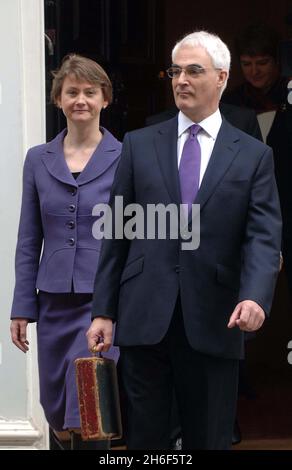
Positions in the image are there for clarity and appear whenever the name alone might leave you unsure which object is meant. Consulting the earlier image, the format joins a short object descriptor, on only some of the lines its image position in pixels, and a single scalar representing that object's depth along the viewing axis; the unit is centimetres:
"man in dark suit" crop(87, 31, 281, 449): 886
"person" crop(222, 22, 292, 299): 1298
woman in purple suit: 1012
